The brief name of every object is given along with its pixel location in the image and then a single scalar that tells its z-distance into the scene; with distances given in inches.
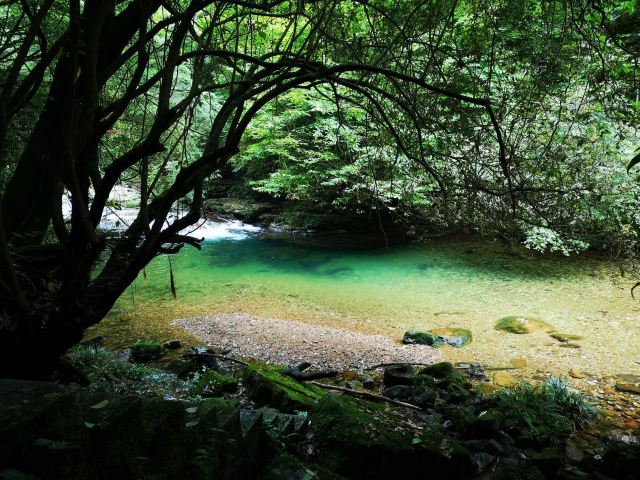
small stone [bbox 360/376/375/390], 234.8
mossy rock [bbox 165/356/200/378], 223.6
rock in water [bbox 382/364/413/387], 233.8
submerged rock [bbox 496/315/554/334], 333.1
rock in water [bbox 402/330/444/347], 310.2
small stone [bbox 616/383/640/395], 236.5
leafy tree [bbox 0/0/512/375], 93.8
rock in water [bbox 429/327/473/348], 314.7
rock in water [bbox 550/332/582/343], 314.5
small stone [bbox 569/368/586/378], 257.4
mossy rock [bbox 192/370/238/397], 190.7
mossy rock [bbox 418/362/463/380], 245.4
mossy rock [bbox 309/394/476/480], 122.4
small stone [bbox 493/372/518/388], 247.8
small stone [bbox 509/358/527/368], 273.9
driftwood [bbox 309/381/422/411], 201.3
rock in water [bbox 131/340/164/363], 253.6
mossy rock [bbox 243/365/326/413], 164.7
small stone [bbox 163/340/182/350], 276.7
